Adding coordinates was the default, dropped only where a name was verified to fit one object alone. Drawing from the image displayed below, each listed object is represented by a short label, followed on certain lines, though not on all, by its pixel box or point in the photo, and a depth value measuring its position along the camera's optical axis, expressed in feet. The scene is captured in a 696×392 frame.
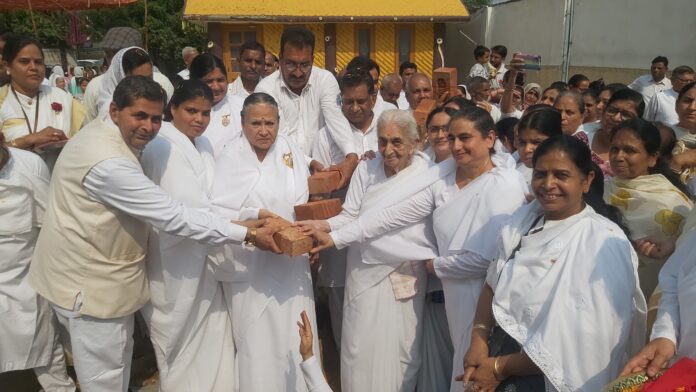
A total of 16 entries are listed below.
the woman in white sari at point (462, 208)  10.75
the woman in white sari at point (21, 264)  12.23
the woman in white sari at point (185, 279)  11.79
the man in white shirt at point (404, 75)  22.97
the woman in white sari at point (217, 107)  15.70
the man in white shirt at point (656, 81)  28.91
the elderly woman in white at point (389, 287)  12.35
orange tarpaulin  44.52
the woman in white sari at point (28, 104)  14.46
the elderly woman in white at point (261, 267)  12.42
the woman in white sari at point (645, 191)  10.59
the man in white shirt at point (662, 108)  20.70
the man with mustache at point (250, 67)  17.97
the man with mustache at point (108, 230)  10.45
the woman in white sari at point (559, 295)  7.73
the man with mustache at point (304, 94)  15.51
